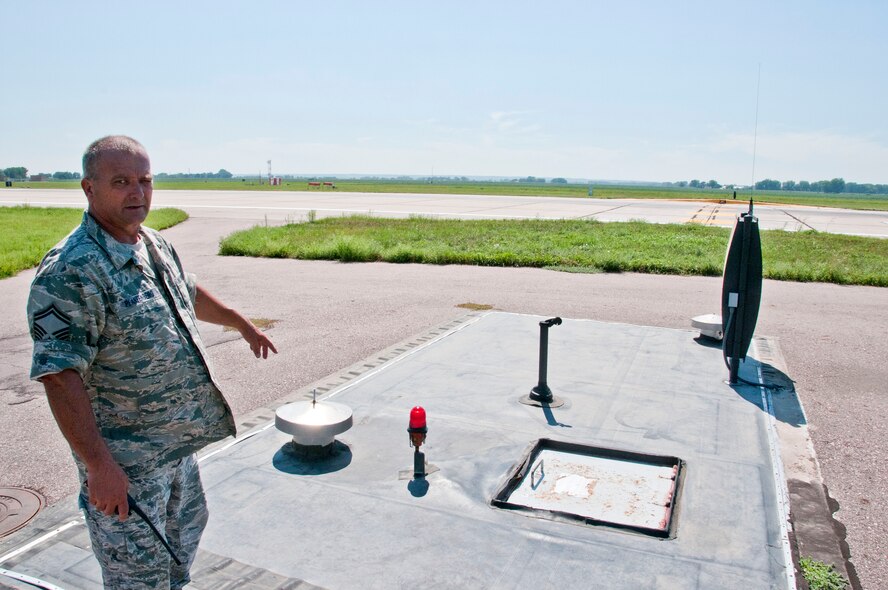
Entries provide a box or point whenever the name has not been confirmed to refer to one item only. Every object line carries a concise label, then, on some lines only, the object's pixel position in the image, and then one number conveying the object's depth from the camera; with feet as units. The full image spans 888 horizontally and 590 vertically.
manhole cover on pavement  12.51
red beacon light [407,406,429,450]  13.21
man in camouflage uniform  7.12
